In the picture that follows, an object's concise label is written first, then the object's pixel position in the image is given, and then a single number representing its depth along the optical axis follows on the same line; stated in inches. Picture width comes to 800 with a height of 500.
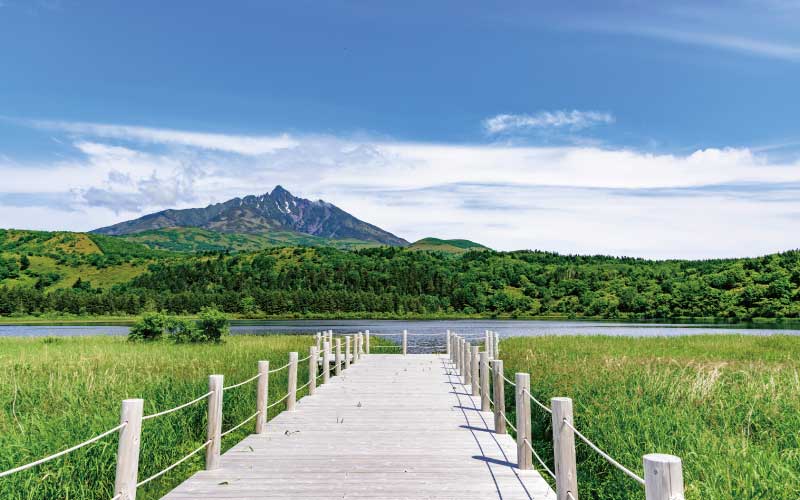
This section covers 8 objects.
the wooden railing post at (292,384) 464.8
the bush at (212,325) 1137.4
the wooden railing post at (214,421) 286.8
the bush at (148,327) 1154.0
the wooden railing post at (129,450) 205.5
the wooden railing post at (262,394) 377.4
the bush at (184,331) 1129.4
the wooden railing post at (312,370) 557.3
